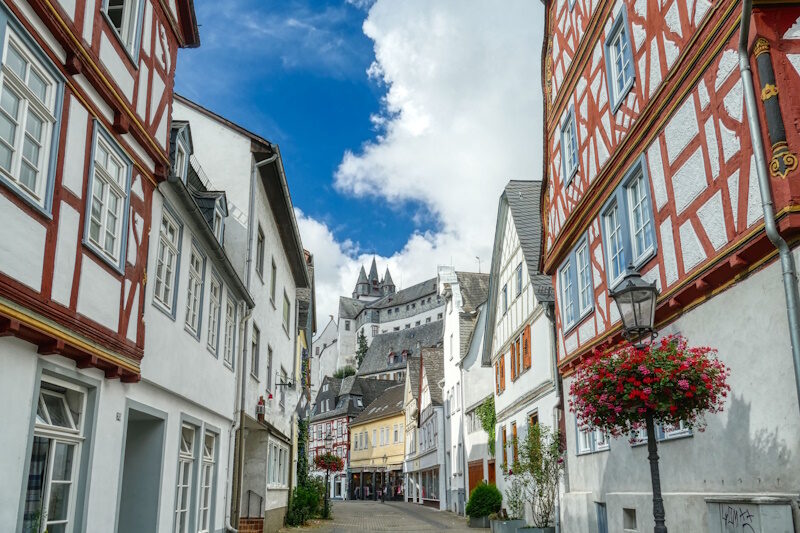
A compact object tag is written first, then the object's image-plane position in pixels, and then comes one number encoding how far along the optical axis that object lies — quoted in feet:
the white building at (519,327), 60.90
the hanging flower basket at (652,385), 23.40
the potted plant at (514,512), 63.67
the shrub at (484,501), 77.51
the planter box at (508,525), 63.46
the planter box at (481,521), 79.53
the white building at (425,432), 130.11
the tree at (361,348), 387.34
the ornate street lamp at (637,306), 24.70
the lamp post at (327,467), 92.08
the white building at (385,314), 378.94
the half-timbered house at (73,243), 19.75
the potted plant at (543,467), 56.75
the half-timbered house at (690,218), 23.04
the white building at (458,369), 103.14
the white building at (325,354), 411.54
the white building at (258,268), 52.31
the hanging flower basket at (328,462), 106.36
